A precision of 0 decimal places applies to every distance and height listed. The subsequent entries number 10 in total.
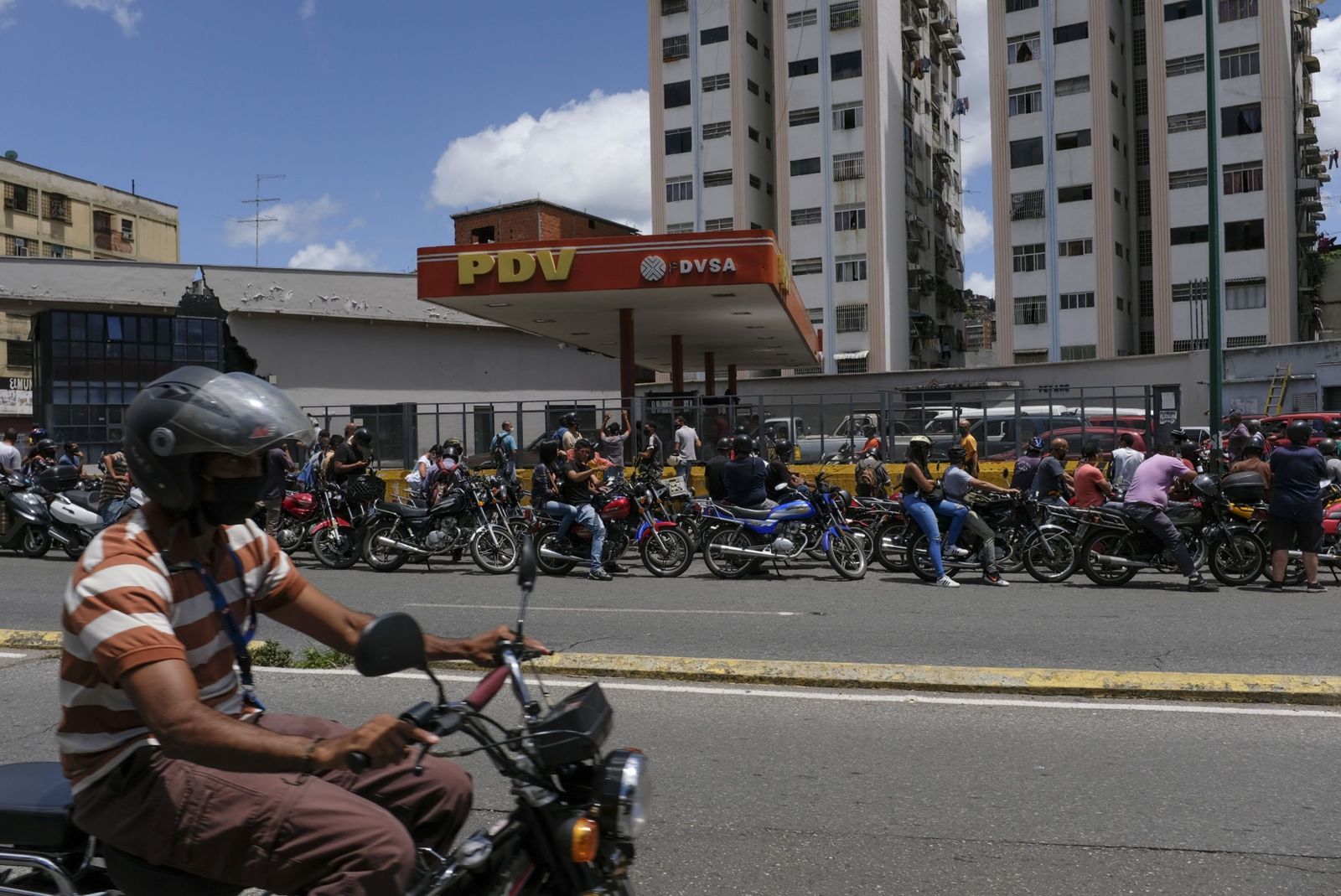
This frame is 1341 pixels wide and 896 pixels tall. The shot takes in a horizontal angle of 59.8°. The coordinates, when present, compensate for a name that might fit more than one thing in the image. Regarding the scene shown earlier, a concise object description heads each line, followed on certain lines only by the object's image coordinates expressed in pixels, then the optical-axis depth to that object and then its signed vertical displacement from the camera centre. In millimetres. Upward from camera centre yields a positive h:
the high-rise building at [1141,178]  50750 +12038
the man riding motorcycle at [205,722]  2250 -528
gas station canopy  22406 +3339
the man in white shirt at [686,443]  20831 +76
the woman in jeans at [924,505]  12297 -673
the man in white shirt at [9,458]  16469 +47
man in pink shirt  11703 -660
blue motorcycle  12836 -1015
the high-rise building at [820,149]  58375 +15519
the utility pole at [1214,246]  18892 +3181
